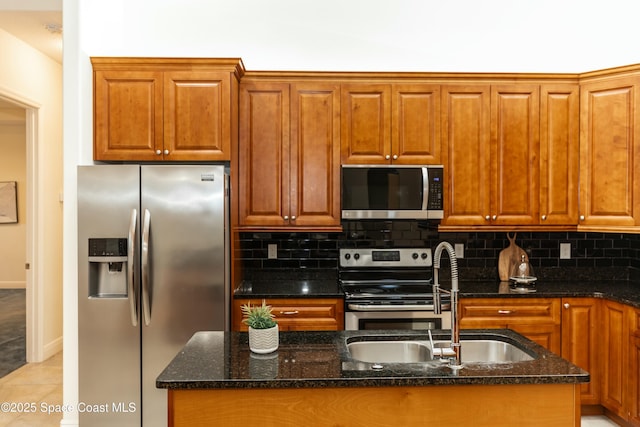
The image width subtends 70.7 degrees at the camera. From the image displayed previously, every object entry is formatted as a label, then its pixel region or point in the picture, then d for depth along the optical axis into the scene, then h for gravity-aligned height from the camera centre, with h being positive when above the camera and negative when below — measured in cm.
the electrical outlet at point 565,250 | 369 -35
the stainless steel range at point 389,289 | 300 -60
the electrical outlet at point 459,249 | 366 -34
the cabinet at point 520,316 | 310 -75
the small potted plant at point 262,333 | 170 -48
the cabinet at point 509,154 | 335 +39
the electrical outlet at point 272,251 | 363 -37
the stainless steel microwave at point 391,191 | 325 +11
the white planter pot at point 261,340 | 169 -51
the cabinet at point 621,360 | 281 -99
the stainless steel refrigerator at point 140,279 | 277 -46
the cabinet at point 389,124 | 334 +61
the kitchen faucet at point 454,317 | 152 -38
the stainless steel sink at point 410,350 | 188 -61
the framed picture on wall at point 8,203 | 859 +2
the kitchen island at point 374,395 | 146 -62
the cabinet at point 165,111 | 304 +64
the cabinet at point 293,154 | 332 +38
